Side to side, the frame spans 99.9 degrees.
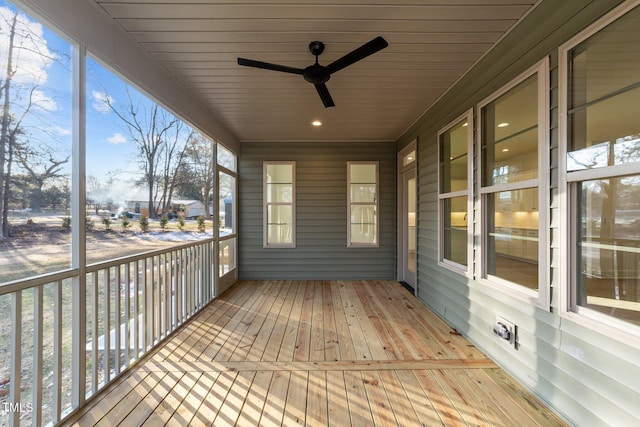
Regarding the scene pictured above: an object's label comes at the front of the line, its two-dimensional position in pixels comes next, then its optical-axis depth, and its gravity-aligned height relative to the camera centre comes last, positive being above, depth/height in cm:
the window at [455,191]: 274 +26
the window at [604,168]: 133 +25
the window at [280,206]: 498 +13
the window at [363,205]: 501 +16
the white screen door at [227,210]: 414 +5
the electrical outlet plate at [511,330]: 203 -88
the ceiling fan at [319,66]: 180 +111
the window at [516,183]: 181 +25
